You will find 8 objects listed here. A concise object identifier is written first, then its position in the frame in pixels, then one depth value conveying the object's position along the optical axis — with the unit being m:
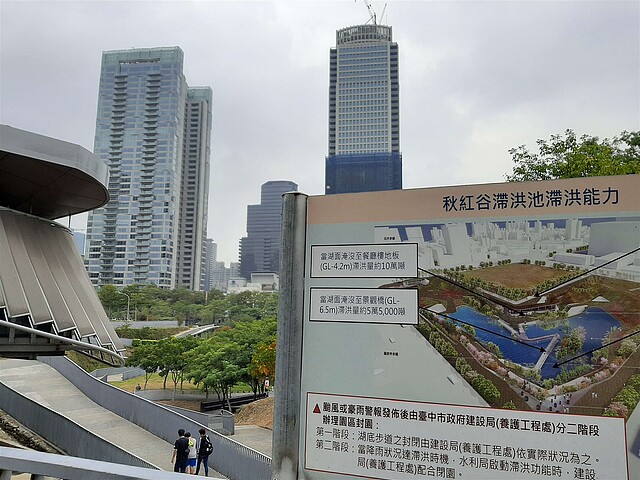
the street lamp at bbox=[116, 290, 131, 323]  61.25
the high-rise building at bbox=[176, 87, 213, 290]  120.06
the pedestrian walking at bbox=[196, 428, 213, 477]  11.00
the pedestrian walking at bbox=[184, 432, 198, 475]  10.43
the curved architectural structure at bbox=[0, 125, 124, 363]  11.31
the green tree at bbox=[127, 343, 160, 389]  29.34
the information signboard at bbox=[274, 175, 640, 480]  2.72
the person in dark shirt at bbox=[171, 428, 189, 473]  10.20
